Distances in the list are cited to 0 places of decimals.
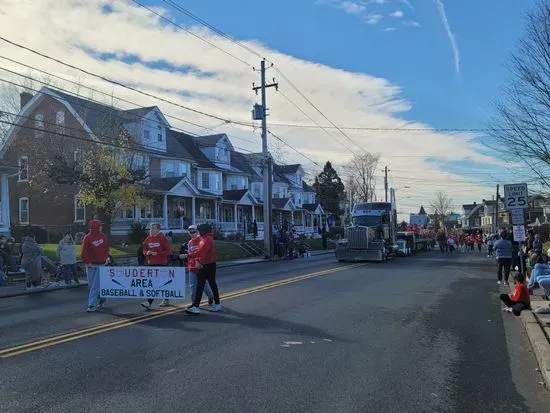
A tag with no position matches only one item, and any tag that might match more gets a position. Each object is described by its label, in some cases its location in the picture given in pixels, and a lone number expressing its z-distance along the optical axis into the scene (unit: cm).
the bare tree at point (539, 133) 1965
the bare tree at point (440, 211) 13901
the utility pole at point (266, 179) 3509
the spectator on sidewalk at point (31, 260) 1703
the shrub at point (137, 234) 3491
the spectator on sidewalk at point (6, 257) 1883
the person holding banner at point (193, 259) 1107
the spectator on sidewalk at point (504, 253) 1678
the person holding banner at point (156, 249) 1183
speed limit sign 1522
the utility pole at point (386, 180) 7181
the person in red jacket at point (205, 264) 1085
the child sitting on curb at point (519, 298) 1084
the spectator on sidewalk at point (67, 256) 1820
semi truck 2947
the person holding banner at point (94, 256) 1144
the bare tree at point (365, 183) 8900
